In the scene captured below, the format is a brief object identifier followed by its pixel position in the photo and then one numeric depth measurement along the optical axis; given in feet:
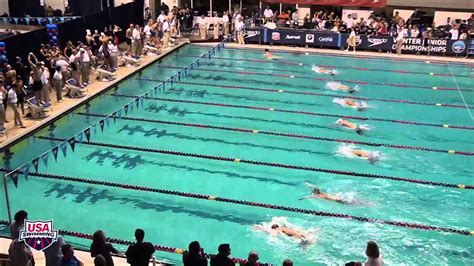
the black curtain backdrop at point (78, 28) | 48.91
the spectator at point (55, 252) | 21.39
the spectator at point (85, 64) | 50.98
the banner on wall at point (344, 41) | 69.10
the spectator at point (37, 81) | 43.42
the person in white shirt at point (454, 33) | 68.59
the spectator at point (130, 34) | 61.87
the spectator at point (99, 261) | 17.88
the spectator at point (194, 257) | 19.44
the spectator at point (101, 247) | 20.90
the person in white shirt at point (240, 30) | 73.72
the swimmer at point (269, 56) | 68.63
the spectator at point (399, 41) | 69.00
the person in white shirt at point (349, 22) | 74.90
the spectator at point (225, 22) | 77.51
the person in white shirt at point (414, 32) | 69.72
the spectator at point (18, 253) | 20.65
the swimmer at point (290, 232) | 28.78
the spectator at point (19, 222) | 21.74
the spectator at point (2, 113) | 39.46
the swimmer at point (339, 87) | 54.90
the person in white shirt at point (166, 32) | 69.97
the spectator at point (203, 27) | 78.12
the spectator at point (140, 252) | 20.08
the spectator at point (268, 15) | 79.92
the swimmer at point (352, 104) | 49.62
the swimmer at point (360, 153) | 38.63
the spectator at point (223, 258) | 19.48
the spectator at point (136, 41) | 61.94
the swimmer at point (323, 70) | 61.31
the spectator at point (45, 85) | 44.04
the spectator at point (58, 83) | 46.54
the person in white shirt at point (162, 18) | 69.97
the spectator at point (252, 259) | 19.03
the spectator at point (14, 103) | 40.23
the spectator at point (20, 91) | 43.24
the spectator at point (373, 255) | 19.44
